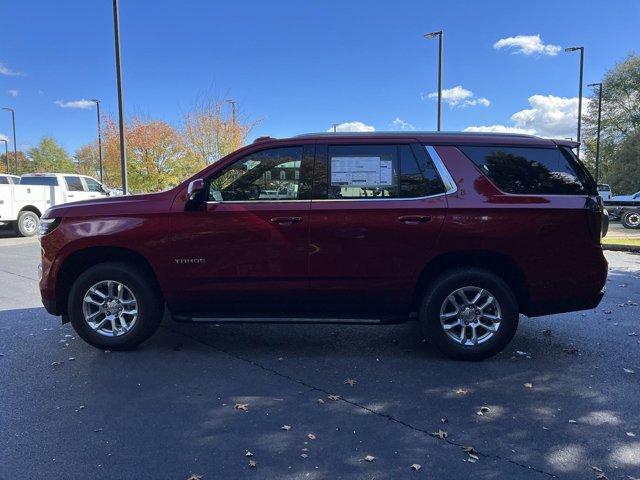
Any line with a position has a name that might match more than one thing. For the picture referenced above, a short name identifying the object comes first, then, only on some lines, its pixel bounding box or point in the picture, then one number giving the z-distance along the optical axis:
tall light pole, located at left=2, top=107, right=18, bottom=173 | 46.91
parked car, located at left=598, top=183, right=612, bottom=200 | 25.96
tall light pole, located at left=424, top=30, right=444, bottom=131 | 19.44
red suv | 4.42
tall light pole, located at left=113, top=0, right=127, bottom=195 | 15.05
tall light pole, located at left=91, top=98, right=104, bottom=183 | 28.80
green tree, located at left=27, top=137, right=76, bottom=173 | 64.56
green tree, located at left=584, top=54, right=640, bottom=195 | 44.75
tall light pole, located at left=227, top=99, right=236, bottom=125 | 28.15
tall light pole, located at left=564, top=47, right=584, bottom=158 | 26.41
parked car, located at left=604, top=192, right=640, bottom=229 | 19.58
